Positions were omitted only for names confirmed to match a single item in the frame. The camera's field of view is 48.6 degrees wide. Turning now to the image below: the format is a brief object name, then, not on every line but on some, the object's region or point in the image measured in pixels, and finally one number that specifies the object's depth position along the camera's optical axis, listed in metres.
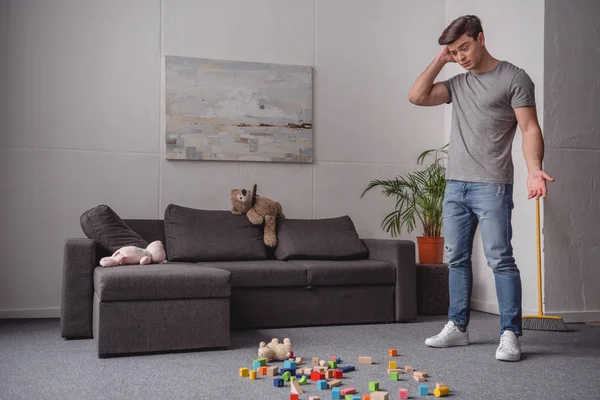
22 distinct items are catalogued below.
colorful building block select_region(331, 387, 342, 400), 2.49
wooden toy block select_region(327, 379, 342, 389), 2.73
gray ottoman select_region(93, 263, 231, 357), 3.30
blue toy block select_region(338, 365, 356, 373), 2.96
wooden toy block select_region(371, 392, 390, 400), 2.36
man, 3.24
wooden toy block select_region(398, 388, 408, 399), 2.53
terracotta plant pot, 5.18
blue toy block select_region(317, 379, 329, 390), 2.68
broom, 4.16
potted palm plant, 5.21
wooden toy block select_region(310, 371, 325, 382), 2.80
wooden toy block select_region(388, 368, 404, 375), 2.91
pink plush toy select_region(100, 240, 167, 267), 3.75
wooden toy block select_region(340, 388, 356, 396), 2.56
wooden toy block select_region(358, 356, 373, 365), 3.14
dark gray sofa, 3.34
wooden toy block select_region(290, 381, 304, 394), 2.56
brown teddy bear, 4.83
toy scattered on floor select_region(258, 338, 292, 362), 3.19
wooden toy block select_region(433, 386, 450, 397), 2.55
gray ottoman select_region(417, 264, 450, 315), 4.88
